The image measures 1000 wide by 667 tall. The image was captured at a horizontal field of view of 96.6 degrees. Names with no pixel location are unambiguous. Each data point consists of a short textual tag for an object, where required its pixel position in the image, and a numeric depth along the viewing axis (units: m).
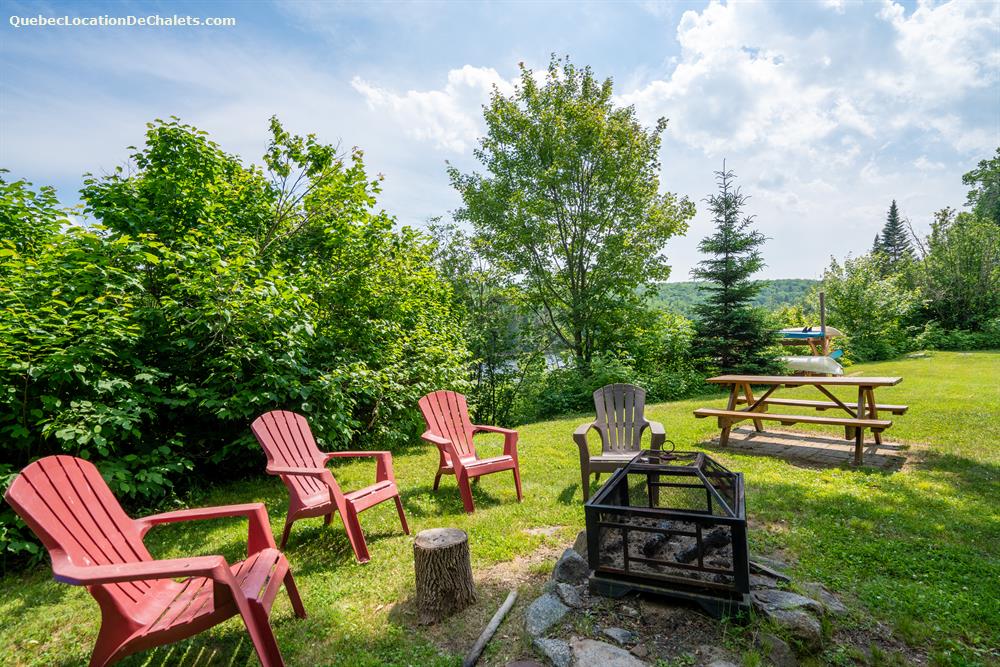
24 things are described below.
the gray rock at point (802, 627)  1.82
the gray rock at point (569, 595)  2.12
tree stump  2.26
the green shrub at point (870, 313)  14.03
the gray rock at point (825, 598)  2.09
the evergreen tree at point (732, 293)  10.43
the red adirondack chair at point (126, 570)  1.60
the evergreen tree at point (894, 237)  41.04
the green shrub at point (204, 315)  3.19
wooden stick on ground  1.91
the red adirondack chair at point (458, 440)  3.59
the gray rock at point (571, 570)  2.31
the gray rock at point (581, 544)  2.55
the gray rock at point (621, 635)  1.87
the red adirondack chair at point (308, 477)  2.82
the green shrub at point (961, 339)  14.41
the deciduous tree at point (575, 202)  11.30
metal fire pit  1.94
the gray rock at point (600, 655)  1.72
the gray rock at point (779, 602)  1.95
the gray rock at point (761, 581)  2.18
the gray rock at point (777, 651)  1.74
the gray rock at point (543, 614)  2.01
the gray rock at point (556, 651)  1.79
